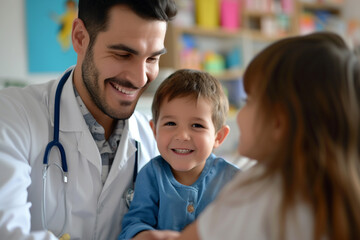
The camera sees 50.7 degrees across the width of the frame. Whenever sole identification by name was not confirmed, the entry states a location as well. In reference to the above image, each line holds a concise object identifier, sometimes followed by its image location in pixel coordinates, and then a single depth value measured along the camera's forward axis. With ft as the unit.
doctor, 4.03
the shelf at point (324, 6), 16.88
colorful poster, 9.92
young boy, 4.00
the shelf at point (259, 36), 14.78
